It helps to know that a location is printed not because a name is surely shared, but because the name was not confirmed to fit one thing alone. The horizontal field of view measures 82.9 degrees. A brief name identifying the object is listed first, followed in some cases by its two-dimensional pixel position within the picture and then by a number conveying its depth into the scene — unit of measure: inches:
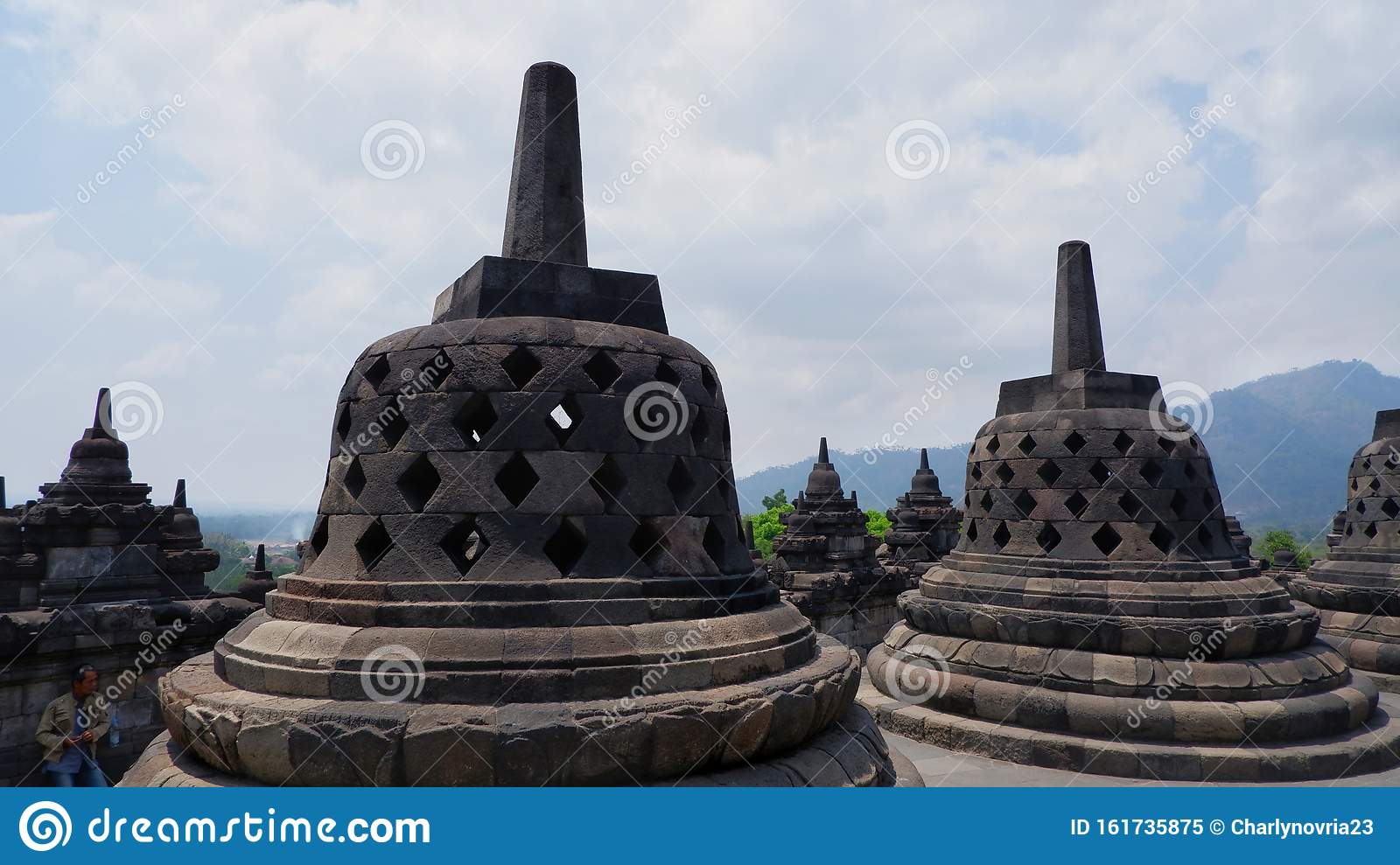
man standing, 215.2
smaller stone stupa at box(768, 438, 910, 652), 534.6
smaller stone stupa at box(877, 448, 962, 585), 855.1
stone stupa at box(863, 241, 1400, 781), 267.6
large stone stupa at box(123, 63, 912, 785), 128.0
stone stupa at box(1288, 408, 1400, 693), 395.2
